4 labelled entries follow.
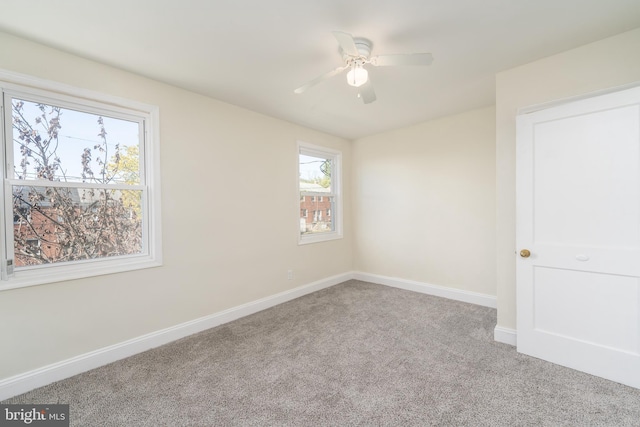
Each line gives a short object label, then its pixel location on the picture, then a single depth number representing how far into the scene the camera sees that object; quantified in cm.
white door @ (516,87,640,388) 189
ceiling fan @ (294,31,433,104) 169
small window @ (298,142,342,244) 412
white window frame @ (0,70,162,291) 189
